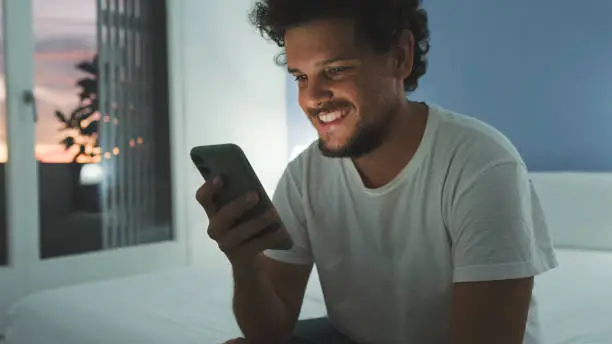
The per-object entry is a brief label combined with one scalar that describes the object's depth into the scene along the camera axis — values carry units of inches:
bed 55.7
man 33.9
